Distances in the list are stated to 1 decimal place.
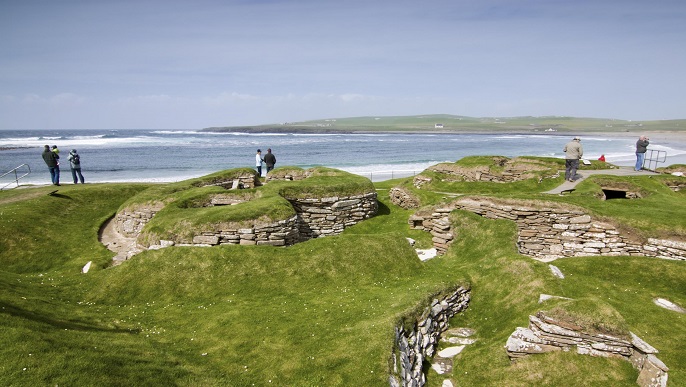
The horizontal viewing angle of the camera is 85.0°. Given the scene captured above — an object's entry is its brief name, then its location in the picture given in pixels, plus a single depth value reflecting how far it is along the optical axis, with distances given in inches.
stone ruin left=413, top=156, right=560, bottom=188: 1146.3
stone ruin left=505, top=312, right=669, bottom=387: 345.4
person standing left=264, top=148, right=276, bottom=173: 1299.2
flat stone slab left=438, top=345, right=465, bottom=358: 452.8
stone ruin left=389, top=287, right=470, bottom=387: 371.2
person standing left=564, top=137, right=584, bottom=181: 911.0
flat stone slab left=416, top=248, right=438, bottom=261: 695.8
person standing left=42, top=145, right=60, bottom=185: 1073.6
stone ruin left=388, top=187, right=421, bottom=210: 999.0
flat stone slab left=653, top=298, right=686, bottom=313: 484.3
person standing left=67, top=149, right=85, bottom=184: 1151.3
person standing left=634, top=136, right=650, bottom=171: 1150.3
